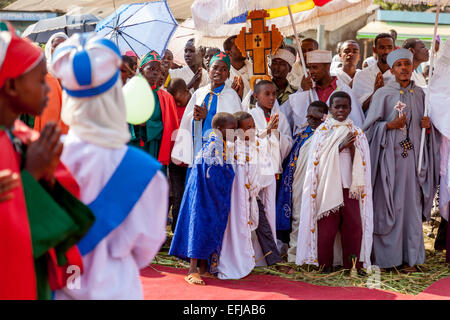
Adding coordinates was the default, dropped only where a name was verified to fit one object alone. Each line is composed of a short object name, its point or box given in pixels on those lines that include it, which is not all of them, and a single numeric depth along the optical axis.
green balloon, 3.12
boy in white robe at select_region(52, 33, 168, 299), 2.55
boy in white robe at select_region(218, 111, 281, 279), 6.07
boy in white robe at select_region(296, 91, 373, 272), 6.28
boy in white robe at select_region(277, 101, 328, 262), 6.86
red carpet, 5.43
